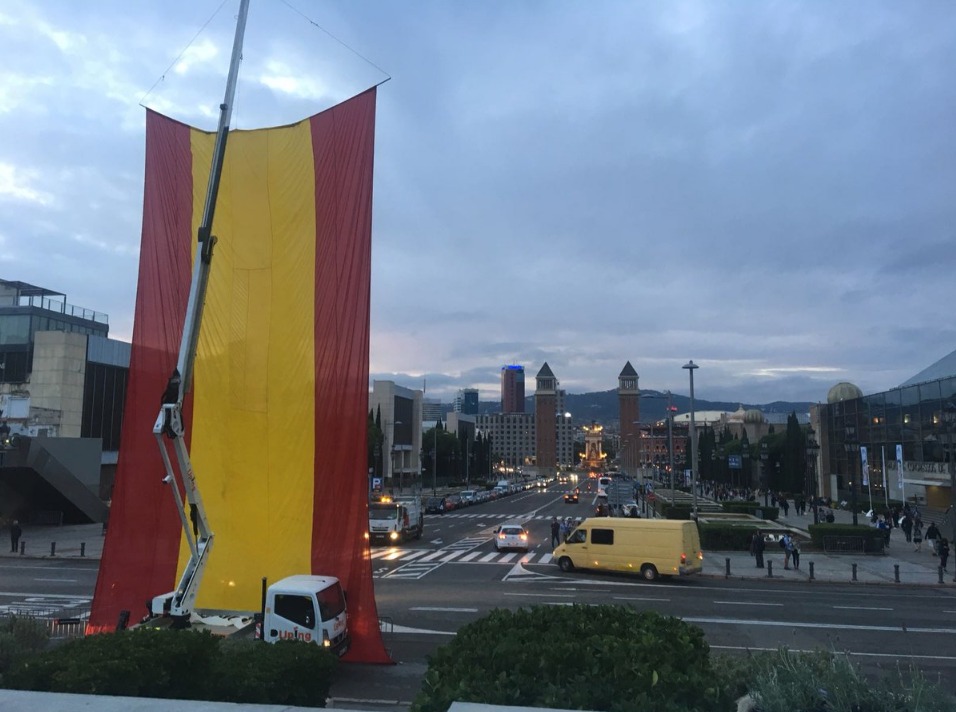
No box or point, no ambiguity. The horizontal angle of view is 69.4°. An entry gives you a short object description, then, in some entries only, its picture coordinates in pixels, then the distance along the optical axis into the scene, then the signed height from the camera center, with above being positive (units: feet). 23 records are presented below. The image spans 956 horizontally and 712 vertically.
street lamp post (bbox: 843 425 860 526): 120.65 +1.86
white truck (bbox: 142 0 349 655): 42.45 -8.96
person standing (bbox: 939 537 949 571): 94.32 -13.89
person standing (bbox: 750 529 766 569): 100.83 -14.67
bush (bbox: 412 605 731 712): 17.47 -6.15
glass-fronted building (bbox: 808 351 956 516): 160.45 +1.38
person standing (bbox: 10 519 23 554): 112.68 -15.58
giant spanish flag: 49.78 +4.93
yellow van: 88.28 -13.37
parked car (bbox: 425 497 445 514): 211.00 -18.87
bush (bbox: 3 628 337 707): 22.91 -8.15
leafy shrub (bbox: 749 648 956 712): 16.98 -6.28
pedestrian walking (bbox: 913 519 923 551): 120.78 -15.80
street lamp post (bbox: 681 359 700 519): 134.25 +2.21
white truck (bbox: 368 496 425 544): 125.18 -14.24
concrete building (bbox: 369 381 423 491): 356.79 +7.20
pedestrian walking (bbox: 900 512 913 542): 129.39 -14.92
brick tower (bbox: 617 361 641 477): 622.13 +24.80
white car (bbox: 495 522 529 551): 116.57 -15.69
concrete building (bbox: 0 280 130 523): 147.64 +6.32
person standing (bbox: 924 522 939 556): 107.95 -14.43
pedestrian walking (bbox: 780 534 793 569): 98.78 -14.48
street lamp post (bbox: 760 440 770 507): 276.00 -6.72
